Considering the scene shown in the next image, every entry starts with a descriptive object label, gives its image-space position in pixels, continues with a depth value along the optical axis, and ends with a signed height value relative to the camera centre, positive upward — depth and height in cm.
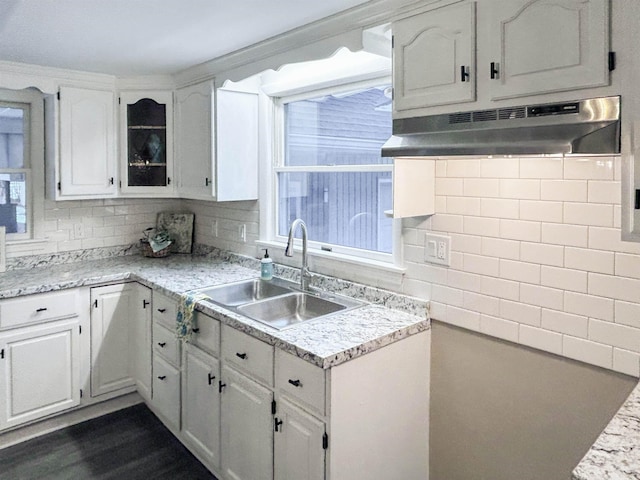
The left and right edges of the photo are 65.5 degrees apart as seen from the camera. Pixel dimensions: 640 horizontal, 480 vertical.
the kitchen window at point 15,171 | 325 +33
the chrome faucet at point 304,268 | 267 -26
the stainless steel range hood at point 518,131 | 133 +27
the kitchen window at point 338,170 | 253 +28
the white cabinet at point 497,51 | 138 +53
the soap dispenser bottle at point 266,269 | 288 -29
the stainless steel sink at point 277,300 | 247 -42
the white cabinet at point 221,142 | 306 +49
